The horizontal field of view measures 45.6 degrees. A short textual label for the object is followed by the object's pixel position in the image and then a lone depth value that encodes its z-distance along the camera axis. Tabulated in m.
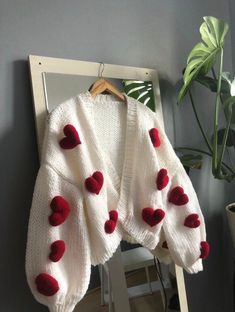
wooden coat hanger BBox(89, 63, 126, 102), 0.85
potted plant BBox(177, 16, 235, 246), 1.00
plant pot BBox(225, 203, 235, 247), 1.16
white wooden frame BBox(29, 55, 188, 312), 0.81
